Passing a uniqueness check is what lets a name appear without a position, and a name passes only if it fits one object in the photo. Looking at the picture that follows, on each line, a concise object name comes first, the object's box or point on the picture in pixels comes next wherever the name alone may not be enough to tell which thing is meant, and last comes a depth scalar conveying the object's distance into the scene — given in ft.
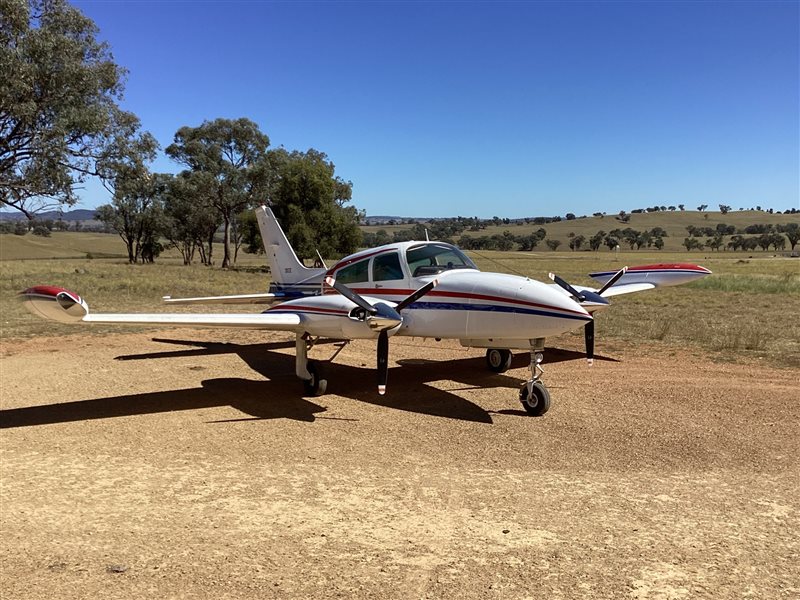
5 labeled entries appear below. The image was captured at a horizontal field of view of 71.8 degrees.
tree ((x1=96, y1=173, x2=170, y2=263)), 210.38
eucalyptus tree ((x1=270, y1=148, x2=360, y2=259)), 150.15
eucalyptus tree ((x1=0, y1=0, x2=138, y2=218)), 84.12
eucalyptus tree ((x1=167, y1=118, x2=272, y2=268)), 175.52
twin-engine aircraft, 28.99
